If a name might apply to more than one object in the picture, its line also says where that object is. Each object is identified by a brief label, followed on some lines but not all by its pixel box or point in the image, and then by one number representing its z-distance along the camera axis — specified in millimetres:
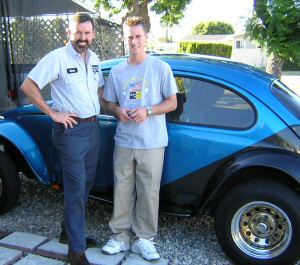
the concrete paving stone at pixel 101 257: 3512
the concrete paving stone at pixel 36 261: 3491
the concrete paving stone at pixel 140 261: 3518
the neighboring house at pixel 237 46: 44762
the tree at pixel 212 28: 87250
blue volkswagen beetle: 3330
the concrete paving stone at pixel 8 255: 3499
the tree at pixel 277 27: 9906
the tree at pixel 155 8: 15992
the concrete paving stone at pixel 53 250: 3596
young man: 3350
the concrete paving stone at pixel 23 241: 3736
